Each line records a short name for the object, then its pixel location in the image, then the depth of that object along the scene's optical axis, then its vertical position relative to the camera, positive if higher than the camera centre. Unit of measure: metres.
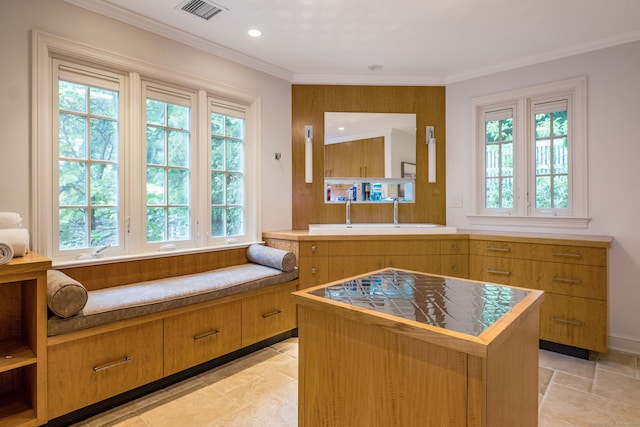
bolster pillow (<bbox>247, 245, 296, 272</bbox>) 2.90 -0.42
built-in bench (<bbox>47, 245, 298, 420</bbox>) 1.79 -0.68
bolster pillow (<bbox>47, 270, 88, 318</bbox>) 1.72 -0.44
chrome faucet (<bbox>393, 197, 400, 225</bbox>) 3.69 -0.01
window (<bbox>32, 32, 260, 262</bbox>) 2.20 +0.40
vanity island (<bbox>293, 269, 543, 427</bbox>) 1.00 -0.49
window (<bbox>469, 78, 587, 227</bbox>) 3.07 +0.50
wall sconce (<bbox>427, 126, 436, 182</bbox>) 3.73 +0.61
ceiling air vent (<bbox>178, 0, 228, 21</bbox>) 2.37 +1.42
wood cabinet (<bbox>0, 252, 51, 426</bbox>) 1.67 -0.72
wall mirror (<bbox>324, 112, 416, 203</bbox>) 3.67 +0.57
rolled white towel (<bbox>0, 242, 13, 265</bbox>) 1.59 -0.20
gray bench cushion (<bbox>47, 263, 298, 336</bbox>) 1.85 -0.54
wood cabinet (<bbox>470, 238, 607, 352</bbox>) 2.59 -0.59
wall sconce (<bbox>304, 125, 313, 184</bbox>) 3.64 +0.59
